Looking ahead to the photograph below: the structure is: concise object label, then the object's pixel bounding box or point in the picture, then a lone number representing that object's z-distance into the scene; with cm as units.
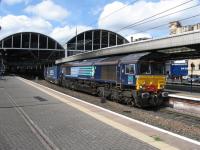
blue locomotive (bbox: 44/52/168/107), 2111
